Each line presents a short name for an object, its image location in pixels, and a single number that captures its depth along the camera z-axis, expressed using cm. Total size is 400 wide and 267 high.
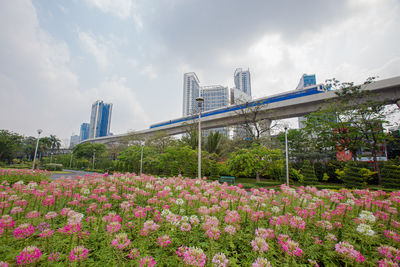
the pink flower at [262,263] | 136
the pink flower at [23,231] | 166
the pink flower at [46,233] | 167
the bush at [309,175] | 1179
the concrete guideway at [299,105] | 1304
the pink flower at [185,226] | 198
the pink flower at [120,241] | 152
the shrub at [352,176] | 1025
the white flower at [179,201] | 276
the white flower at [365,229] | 193
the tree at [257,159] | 1184
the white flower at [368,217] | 221
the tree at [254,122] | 1681
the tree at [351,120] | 1259
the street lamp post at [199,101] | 829
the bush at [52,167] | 2618
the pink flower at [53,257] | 143
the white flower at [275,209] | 264
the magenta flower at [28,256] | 130
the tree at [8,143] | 3106
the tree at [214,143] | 1817
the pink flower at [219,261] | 138
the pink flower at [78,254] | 135
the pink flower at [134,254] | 156
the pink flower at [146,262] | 134
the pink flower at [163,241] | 173
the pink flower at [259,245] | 160
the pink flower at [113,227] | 177
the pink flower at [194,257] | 132
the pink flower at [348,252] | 153
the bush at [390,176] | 965
